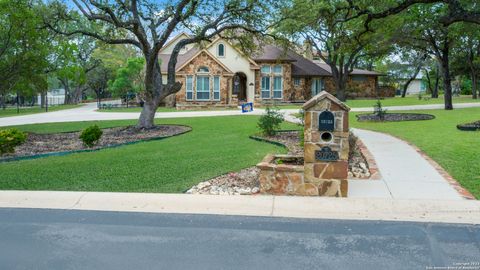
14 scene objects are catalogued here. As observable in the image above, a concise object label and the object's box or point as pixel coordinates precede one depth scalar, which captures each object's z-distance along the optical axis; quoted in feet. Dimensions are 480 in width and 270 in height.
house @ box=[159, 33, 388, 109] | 116.98
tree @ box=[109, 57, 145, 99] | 127.65
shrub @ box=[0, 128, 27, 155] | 37.99
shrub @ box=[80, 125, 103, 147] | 42.34
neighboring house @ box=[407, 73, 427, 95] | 246.29
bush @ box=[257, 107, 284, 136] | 47.85
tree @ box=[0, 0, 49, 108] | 52.11
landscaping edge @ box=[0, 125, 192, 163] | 36.86
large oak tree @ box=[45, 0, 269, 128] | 53.98
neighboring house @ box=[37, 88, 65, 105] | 206.90
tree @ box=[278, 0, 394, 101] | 47.93
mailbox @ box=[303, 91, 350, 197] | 22.43
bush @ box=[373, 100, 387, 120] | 66.64
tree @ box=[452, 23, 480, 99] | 125.78
